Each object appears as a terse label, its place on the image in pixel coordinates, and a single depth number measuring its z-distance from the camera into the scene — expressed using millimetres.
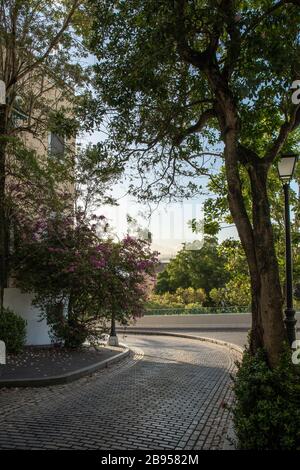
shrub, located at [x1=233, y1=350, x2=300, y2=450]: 4672
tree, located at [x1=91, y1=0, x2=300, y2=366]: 5973
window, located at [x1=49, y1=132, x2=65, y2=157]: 16522
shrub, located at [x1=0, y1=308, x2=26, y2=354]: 12367
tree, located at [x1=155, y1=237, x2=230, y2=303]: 40125
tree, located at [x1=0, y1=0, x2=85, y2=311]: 12914
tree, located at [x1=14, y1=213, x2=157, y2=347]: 13328
